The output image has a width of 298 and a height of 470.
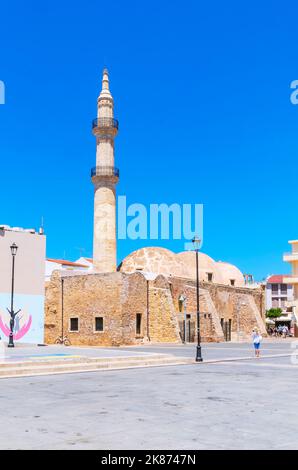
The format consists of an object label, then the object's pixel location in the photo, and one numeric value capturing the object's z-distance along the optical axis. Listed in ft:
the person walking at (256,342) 66.28
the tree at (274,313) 247.91
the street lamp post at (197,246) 59.67
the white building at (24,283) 97.81
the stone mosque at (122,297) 106.11
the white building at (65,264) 150.14
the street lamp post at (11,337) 73.09
